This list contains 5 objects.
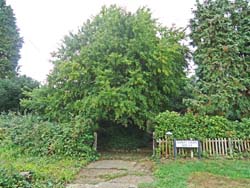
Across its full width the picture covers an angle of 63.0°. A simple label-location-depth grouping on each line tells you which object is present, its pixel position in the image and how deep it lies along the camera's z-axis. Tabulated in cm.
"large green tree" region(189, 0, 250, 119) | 845
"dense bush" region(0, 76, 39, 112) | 1205
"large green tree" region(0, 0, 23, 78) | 1482
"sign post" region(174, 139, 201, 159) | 676
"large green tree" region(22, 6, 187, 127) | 762
